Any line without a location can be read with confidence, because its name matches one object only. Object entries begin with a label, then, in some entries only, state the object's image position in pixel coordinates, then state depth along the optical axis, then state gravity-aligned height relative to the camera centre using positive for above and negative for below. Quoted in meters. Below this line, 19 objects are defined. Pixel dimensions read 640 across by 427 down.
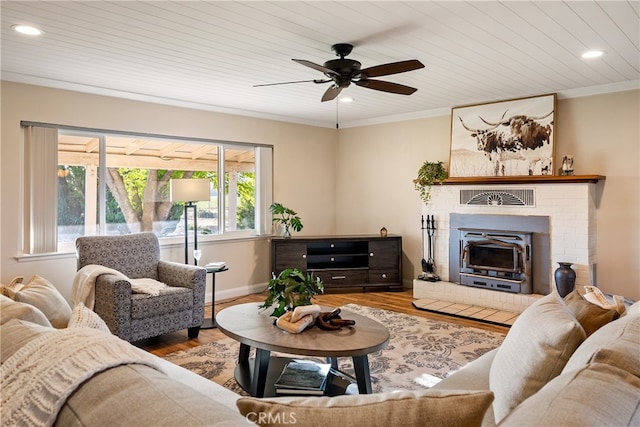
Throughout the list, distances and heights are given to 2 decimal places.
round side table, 4.33 -1.12
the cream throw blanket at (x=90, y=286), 3.54 -0.65
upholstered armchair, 3.48 -0.69
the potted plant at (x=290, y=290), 2.81 -0.53
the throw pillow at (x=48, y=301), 1.91 -0.41
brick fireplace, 4.57 -0.08
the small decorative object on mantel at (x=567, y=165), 4.66 +0.45
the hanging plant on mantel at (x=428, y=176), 5.66 +0.41
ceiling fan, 3.05 +0.99
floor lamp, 4.50 +0.19
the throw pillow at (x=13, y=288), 1.94 -0.37
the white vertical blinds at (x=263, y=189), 6.00 +0.26
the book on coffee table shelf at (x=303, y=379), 2.40 -0.97
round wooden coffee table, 2.34 -0.74
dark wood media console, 5.88 -0.70
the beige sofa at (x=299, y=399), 0.84 -0.39
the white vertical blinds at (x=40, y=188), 4.12 +0.19
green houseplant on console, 5.84 -0.14
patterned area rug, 3.05 -1.17
